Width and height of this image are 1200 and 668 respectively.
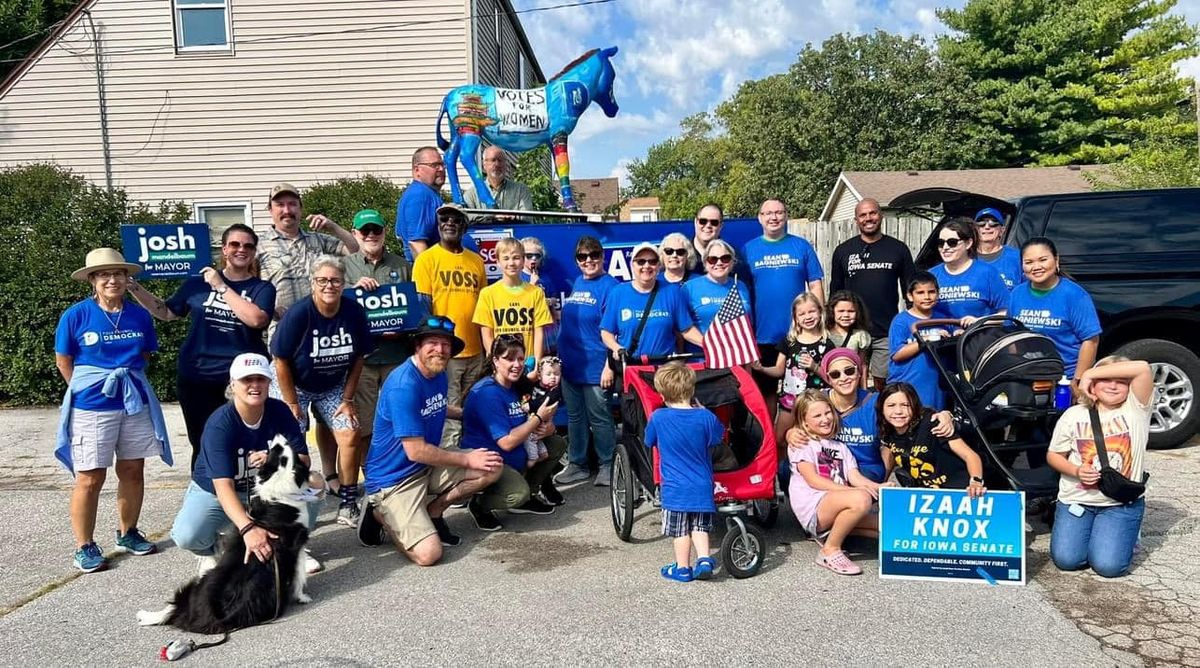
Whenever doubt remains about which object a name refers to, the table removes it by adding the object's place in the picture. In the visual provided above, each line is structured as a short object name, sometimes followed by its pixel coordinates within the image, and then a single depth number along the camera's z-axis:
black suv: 6.10
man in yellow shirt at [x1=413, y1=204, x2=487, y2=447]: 5.41
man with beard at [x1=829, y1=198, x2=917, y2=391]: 5.47
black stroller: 4.22
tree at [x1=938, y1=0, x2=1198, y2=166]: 28.19
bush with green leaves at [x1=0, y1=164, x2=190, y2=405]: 8.59
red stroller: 3.91
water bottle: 4.35
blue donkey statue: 7.59
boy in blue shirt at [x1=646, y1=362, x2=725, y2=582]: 3.81
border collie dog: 3.40
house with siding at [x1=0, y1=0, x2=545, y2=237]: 12.71
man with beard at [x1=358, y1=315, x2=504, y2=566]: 4.24
